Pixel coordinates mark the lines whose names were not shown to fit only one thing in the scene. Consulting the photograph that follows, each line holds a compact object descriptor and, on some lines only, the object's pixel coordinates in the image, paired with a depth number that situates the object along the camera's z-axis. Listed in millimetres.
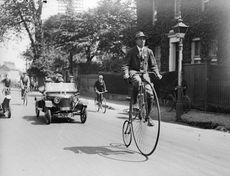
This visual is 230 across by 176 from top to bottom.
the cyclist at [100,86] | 17984
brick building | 16328
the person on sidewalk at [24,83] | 21147
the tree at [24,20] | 37281
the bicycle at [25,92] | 20859
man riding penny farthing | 6914
